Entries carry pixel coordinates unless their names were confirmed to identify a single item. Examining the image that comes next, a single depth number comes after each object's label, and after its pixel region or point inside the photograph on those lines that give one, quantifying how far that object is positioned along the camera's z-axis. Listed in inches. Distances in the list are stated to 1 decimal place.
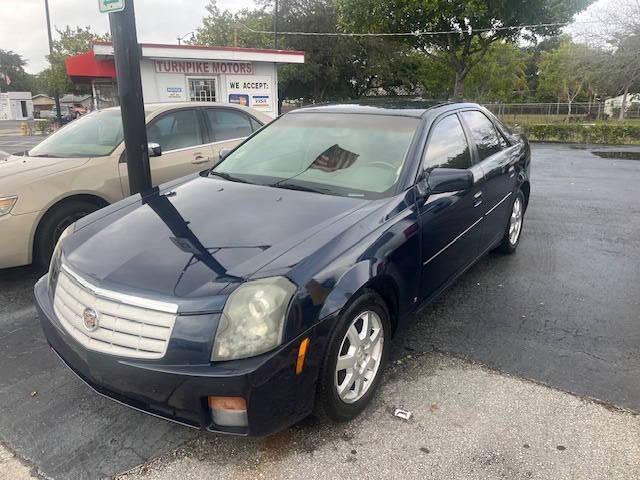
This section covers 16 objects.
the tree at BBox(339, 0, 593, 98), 746.2
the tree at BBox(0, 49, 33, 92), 3420.8
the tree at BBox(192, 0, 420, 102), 1221.7
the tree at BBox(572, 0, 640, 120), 1027.9
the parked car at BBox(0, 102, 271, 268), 173.3
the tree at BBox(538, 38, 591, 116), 1517.0
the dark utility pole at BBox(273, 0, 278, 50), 1053.2
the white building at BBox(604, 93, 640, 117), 1732.3
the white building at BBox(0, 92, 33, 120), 2239.2
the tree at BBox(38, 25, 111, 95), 1127.0
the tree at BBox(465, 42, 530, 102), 1470.2
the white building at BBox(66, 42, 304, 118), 505.0
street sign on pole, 166.1
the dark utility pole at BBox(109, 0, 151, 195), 173.0
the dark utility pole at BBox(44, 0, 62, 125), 1151.6
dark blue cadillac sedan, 84.9
